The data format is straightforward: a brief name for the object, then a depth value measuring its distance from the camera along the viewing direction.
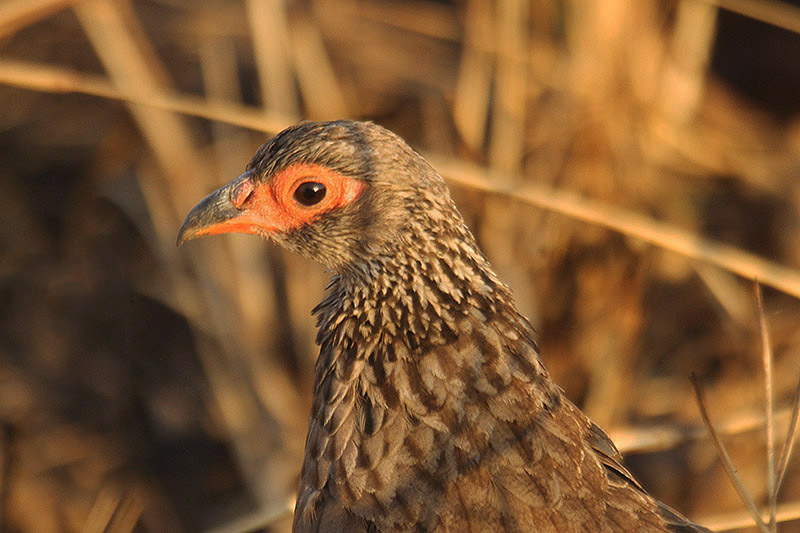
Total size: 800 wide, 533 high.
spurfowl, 4.80
